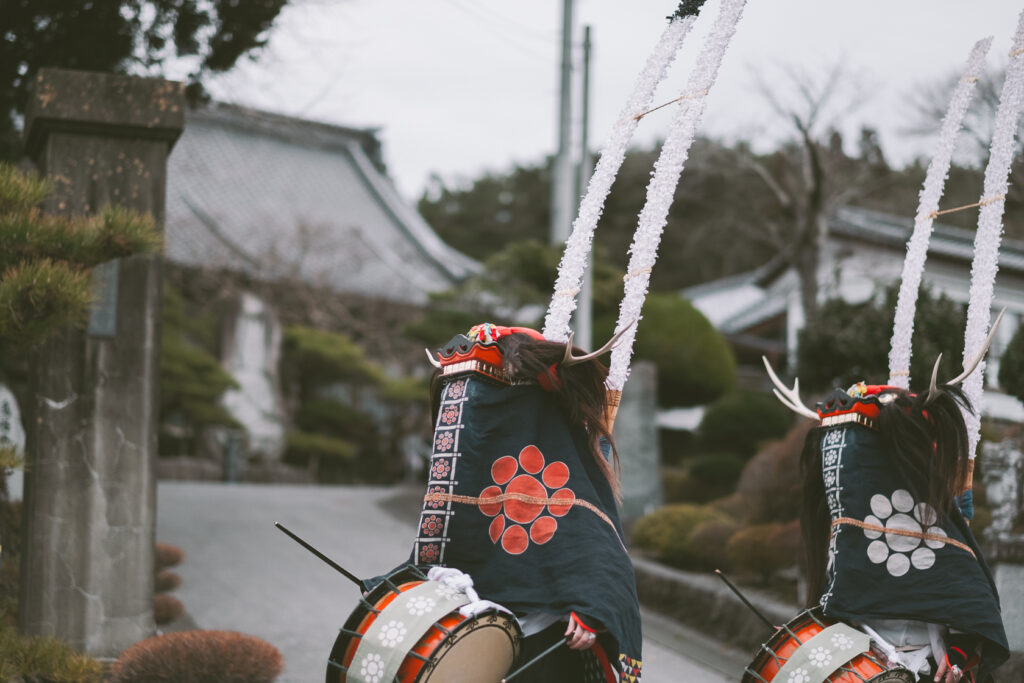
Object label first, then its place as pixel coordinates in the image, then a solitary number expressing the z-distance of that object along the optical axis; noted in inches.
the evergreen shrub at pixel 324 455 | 684.7
